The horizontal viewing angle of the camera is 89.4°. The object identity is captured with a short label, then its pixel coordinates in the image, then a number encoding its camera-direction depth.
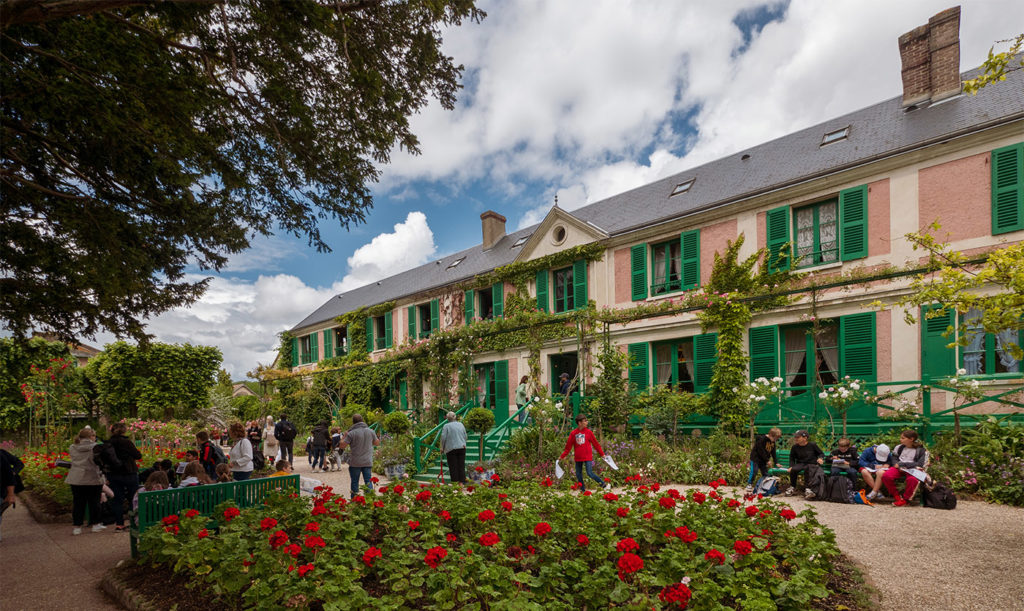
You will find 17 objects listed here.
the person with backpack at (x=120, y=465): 6.77
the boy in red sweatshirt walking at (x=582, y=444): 8.08
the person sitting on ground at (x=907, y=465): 7.07
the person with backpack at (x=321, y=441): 12.85
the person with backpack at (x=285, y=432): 12.08
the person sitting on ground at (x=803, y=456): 7.98
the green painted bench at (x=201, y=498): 5.13
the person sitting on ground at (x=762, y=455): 8.20
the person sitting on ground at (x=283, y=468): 10.23
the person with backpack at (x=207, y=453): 7.66
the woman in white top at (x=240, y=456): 7.77
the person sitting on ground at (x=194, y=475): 6.51
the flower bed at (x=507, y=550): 3.04
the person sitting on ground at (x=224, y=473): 7.40
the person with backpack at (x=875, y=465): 7.36
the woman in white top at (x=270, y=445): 11.89
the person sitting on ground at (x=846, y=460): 7.74
